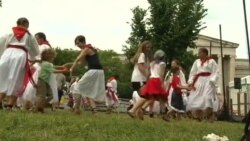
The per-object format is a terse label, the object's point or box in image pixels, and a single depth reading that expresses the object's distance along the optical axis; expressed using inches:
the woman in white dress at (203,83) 662.5
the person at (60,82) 869.8
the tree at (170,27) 1501.0
